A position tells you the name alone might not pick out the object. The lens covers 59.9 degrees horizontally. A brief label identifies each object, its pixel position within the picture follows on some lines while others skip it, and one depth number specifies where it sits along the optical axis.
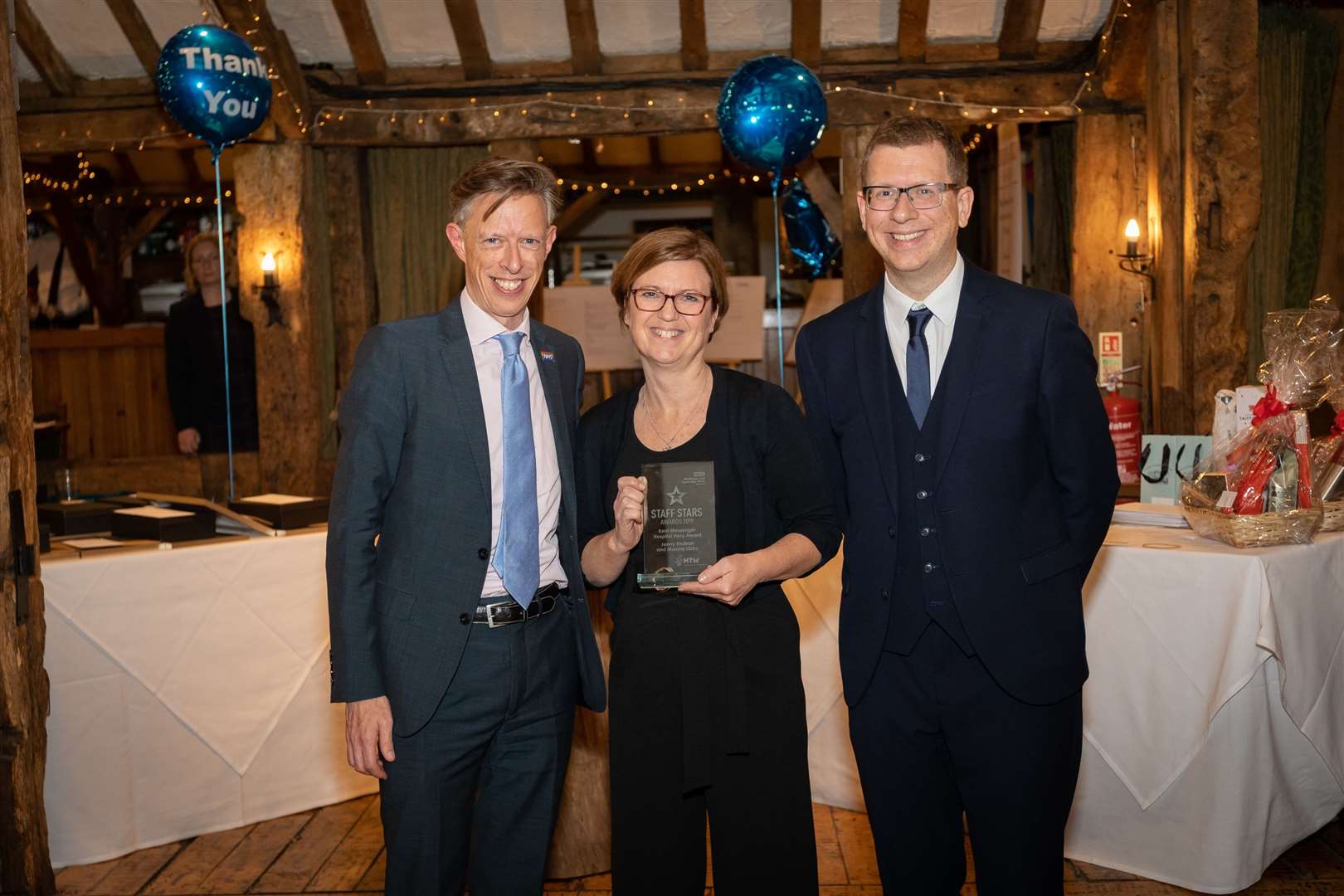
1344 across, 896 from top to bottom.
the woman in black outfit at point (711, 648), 2.13
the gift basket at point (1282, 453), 3.04
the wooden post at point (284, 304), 7.59
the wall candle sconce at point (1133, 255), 6.77
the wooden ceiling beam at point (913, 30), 7.27
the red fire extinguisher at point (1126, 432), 5.48
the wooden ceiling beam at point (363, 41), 7.33
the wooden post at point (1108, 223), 7.43
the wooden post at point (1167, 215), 6.27
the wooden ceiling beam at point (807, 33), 7.30
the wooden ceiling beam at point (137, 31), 7.30
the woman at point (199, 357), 6.10
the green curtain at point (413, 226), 8.79
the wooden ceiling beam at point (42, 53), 7.45
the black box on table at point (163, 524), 3.54
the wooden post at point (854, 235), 7.54
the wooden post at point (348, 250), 8.29
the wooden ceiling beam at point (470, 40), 7.35
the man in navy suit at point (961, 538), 2.01
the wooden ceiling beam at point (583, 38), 7.37
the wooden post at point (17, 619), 3.07
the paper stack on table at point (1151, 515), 3.42
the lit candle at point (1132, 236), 6.77
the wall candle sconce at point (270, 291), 7.48
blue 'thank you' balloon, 5.25
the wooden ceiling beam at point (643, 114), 7.49
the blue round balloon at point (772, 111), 5.70
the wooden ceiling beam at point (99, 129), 7.68
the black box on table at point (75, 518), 3.73
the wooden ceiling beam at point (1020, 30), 7.19
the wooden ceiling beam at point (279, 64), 6.92
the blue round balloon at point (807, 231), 8.50
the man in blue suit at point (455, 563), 2.03
